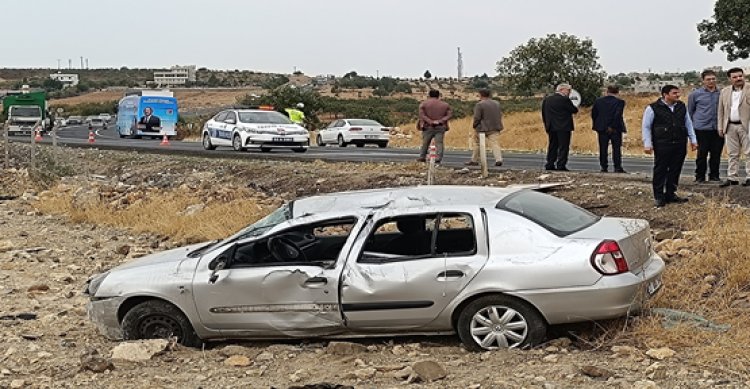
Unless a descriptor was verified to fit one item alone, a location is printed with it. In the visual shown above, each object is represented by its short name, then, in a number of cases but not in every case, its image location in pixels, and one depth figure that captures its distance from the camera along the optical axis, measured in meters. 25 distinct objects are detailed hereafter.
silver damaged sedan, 6.97
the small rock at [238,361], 7.43
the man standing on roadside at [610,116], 15.25
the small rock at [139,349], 7.54
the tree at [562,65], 47.91
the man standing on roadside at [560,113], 15.69
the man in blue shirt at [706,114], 12.68
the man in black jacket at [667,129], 11.03
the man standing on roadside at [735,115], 12.11
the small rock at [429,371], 6.63
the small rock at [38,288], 11.46
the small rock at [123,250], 14.30
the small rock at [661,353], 6.71
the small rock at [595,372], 6.41
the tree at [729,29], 41.19
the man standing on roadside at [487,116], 16.69
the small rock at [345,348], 7.49
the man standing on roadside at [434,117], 17.59
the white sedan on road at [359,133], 35.38
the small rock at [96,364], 7.32
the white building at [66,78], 170.30
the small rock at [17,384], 7.07
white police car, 26.47
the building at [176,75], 174.66
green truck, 53.44
